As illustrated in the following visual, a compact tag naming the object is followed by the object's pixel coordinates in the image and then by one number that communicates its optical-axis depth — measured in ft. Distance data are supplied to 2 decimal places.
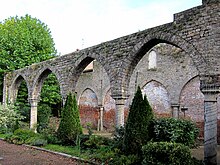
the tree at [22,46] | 64.85
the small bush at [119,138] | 28.81
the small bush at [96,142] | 31.83
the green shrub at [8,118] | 49.19
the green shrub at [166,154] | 19.92
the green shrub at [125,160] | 23.35
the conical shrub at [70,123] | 35.14
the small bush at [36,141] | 35.40
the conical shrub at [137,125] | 25.44
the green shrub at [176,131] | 24.82
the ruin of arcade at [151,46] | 24.90
